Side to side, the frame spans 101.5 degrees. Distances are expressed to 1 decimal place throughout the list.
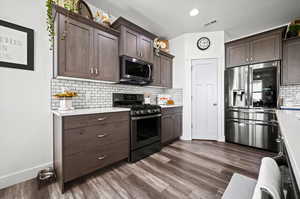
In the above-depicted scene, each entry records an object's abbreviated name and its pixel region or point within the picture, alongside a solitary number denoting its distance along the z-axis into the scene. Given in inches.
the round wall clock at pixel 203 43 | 126.8
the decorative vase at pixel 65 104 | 65.7
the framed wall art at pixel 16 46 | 60.0
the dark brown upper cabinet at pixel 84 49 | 65.2
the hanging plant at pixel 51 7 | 65.0
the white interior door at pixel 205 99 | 125.8
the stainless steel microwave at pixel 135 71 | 88.8
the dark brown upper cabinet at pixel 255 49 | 103.3
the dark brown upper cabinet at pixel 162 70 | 121.7
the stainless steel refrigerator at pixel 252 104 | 100.7
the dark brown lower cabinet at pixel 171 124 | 109.1
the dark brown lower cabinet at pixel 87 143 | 56.6
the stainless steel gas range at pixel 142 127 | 82.8
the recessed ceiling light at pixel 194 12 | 94.7
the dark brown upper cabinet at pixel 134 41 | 88.3
